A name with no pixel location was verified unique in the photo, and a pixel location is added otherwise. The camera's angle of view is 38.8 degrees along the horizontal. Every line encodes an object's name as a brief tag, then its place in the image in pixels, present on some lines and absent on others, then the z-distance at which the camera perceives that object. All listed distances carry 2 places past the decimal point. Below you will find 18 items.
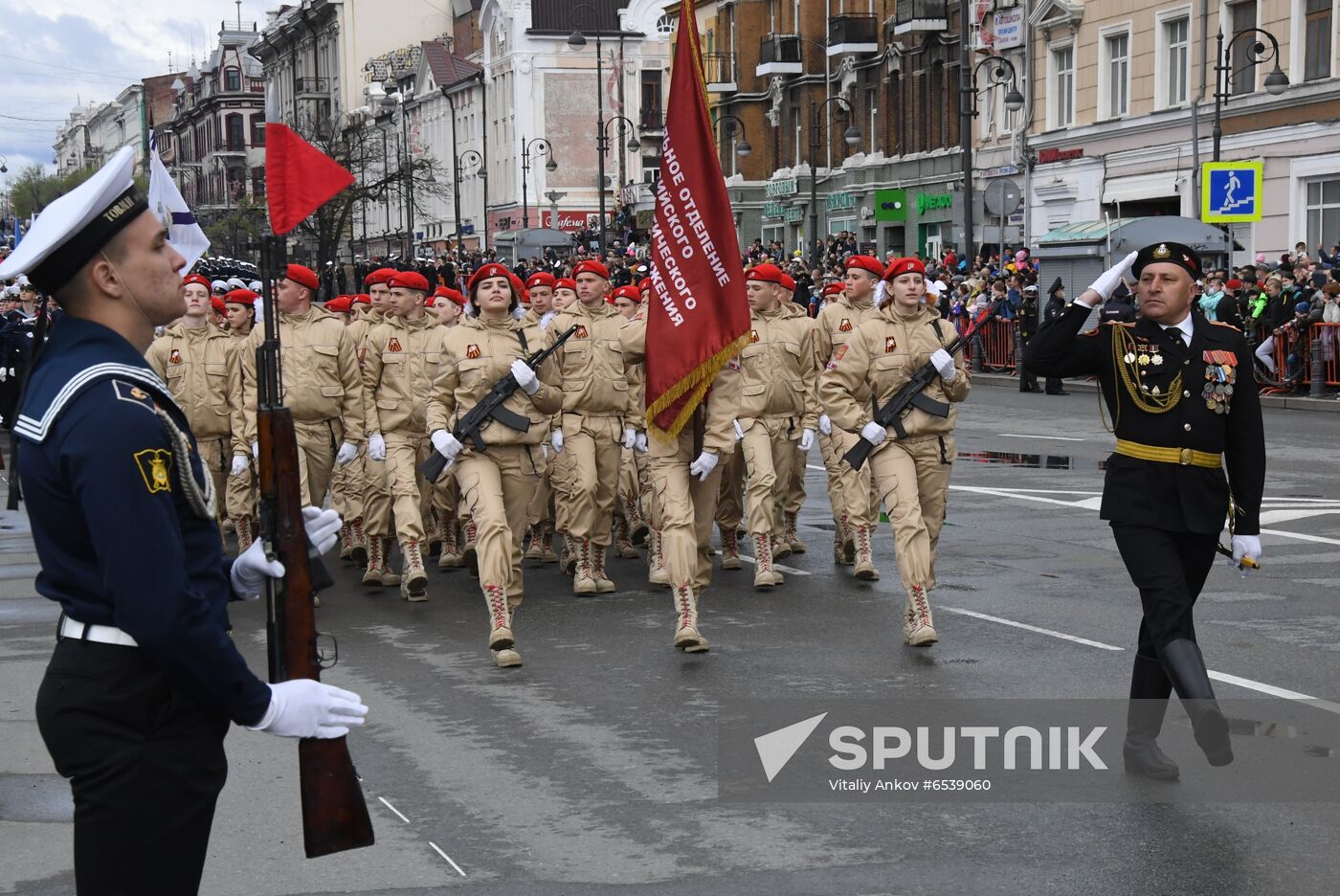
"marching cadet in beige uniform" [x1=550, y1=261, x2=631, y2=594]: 12.21
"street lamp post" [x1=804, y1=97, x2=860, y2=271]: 46.75
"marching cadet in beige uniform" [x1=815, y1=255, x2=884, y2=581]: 12.42
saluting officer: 6.77
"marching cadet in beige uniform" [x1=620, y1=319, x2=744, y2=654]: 9.80
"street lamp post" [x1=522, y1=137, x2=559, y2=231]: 83.15
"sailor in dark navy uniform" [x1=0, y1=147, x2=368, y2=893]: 3.26
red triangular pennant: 6.31
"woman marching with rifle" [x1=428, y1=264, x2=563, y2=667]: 9.91
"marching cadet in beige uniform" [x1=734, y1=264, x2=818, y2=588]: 12.20
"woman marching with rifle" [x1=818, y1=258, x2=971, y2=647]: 9.96
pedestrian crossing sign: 28.41
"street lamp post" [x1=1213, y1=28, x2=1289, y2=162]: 30.53
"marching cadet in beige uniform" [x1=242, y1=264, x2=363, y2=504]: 12.27
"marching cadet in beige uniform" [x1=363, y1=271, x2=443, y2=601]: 12.17
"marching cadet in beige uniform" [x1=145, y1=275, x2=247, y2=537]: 13.57
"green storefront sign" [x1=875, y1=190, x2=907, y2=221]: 50.97
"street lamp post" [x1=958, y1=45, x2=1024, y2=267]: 33.84
